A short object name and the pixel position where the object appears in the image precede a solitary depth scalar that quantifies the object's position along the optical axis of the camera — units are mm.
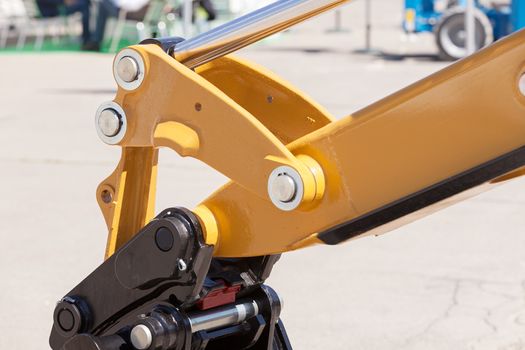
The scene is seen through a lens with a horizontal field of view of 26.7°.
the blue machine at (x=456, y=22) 14195
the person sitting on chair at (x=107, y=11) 15617
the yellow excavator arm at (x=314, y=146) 2520
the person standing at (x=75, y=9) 16406
